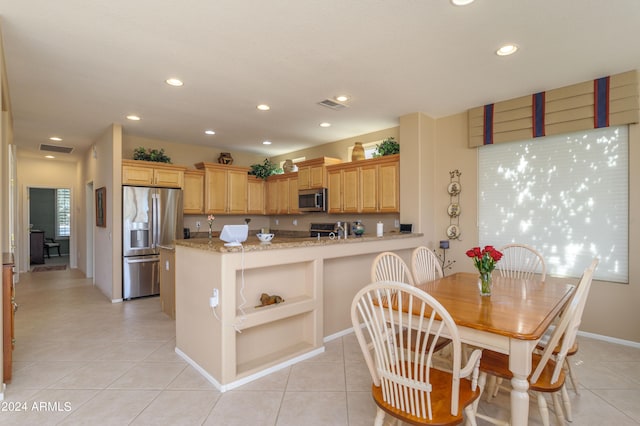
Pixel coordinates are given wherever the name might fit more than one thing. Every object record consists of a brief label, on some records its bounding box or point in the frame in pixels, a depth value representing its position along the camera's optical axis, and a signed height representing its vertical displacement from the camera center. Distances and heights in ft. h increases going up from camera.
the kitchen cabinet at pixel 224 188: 20.02 +1.46
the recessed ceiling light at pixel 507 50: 8.72 +4.40
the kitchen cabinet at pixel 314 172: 18.22 +2.24
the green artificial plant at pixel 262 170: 22.33 +2.81
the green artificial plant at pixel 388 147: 15.39 +3.02
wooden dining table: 4.93 -1.92
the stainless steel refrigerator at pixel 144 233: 16.53 -1.17
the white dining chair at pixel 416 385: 4.61 -2.71
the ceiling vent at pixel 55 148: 20.79 +4.17
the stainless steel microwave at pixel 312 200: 18.24 +0.63
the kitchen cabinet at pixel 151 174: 16.69 +2.02
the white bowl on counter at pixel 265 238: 9.42 -0.79
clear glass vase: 7.31 -1.66
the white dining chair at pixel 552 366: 5.27 -2.91
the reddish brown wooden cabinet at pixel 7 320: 8.03 -2.71
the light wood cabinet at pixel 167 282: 13.75 -3.10
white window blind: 10.84 +0.44
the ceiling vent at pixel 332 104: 12.92 +4.35
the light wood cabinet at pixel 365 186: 15.07 +1.24
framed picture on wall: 17.51 +0.24
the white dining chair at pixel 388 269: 8.05 -1.55
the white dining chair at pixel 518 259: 12.19 -1.88
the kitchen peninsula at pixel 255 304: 8.13 -2.71
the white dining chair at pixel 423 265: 9.49 -1.69
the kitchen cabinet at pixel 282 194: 20.66 +1.12
